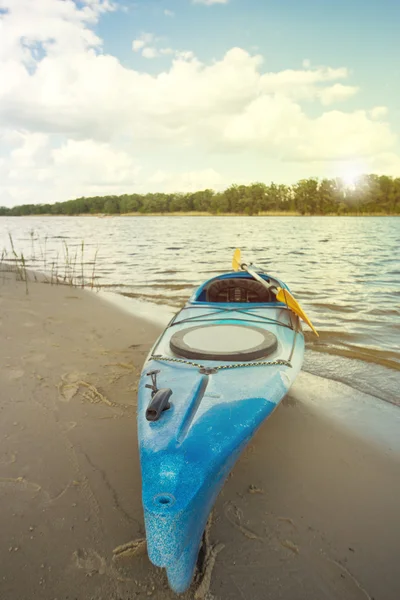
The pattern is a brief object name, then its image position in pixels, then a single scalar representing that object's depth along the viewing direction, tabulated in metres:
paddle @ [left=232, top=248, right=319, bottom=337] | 4.71
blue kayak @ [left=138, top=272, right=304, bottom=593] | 1.87
